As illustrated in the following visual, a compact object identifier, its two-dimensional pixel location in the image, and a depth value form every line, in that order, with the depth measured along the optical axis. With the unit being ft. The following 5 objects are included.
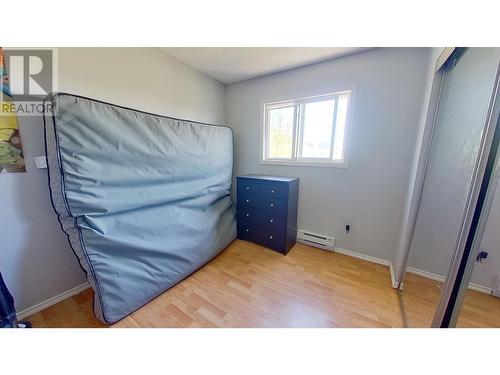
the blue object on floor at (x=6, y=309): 3.17
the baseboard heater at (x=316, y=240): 7.07
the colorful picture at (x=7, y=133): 3.50
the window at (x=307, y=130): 6.66
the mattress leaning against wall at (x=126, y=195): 3.40
